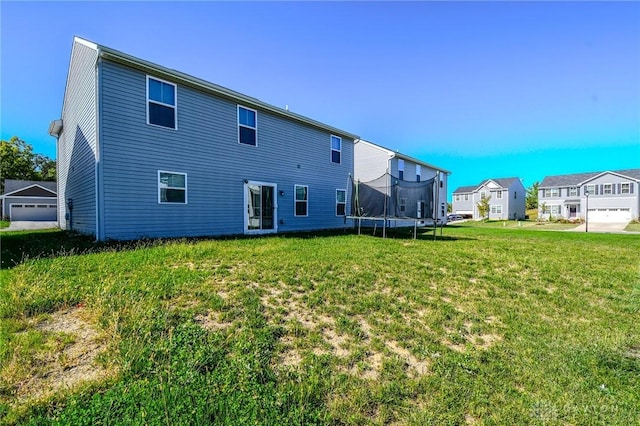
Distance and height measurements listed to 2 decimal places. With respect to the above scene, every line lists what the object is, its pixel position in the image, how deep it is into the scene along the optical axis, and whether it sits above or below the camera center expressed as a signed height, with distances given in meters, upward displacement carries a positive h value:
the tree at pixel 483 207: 36.84 +0.13
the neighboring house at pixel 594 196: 32.56 +1.52
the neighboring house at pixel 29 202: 23.33 +0.57
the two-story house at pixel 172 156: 7.89 +1.80
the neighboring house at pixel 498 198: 40.66 +1.44
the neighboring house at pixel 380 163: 19.41 +3.21
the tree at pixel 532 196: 51.78 +2.15
